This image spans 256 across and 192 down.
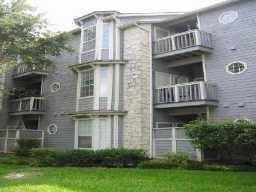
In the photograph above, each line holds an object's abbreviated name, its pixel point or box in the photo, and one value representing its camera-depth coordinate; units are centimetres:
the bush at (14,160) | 1448
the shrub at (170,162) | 1266
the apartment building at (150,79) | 1429
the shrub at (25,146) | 1807
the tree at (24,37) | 1525
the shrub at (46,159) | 1333
